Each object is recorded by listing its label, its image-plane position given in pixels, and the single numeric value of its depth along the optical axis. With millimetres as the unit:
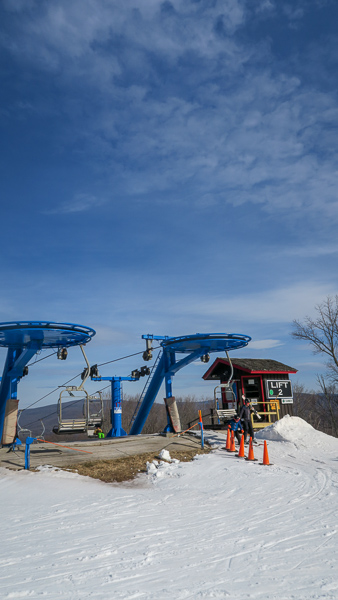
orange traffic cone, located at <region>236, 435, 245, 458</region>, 15594
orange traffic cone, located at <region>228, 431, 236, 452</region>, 16820
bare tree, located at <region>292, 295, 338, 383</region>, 42412
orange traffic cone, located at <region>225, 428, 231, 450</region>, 16969
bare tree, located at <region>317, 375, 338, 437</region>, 46875
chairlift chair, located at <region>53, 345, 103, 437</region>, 17547
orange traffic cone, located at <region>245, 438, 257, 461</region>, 15023
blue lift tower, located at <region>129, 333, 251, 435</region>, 19016
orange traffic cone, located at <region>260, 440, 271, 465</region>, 14406
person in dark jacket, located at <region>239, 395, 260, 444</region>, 17469
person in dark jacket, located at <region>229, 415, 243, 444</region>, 17498
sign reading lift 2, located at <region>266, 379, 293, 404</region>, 30641
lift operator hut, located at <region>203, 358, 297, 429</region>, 30453
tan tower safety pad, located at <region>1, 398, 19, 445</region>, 16406
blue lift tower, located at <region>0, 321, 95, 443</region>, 16094
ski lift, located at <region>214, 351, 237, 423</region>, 20375
